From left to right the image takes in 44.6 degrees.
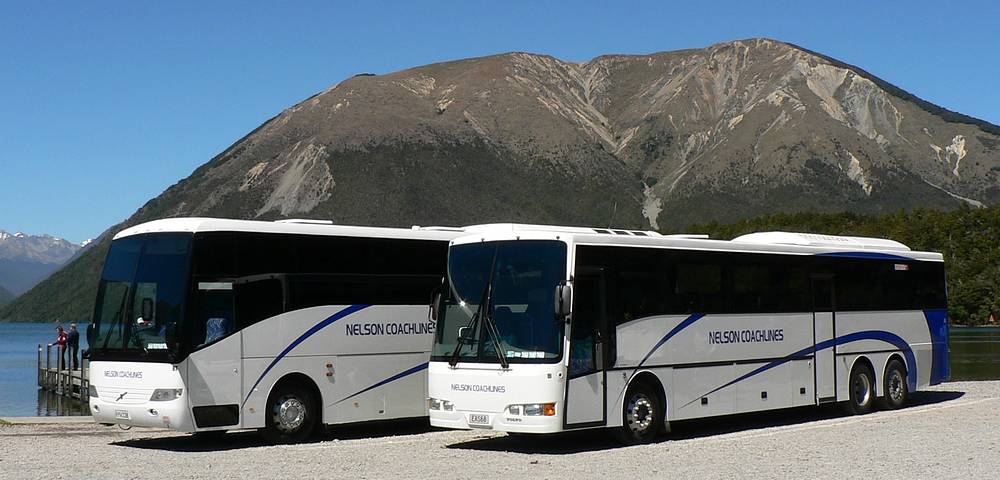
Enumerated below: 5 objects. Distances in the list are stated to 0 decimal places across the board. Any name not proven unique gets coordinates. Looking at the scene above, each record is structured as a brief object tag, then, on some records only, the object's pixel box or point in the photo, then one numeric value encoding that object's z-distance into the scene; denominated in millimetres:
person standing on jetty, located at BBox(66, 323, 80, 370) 40281
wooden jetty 35906
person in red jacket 43719
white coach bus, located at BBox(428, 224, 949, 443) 17312
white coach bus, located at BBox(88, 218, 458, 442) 17953
